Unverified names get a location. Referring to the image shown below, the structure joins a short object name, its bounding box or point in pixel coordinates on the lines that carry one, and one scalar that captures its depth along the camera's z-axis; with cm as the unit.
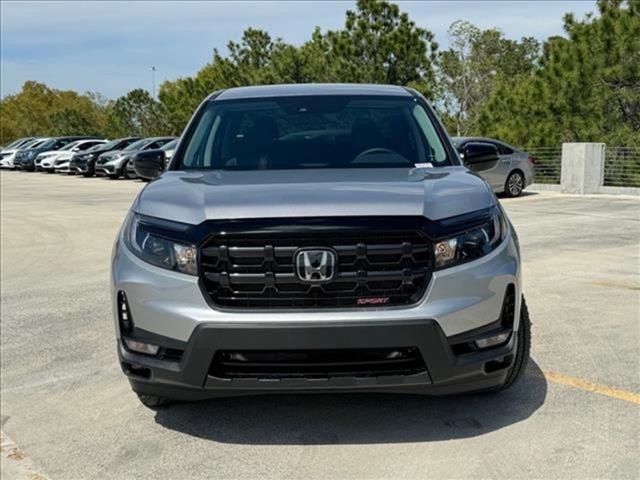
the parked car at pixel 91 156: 2930
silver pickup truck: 308
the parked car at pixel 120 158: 2628
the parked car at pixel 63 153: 3294
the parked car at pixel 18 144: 4011
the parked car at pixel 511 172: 1678
